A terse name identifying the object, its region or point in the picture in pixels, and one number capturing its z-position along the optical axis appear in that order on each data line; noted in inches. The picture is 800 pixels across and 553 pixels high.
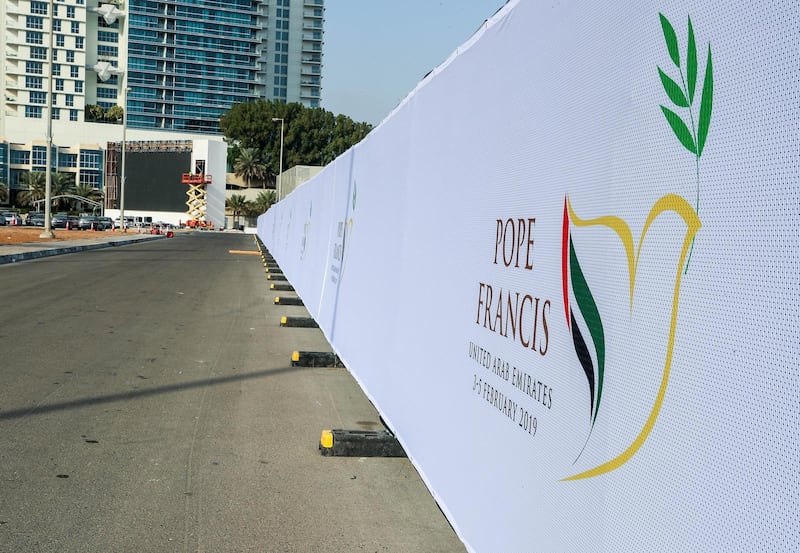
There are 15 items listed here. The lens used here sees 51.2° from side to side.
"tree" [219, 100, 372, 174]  4495.6
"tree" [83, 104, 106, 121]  5600.4
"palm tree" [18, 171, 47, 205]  4505.4
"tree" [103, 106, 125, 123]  5669.3
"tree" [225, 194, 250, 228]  4547.2
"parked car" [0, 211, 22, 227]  3211.1
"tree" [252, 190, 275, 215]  4354.8
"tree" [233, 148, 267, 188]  4611.2
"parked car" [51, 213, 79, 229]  3129.9
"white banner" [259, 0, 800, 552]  70.7
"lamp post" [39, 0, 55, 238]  1564.1
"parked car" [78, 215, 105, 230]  3100.4
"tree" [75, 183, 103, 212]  4702.3
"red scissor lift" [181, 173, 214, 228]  4333.2
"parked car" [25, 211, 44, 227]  3235.7
